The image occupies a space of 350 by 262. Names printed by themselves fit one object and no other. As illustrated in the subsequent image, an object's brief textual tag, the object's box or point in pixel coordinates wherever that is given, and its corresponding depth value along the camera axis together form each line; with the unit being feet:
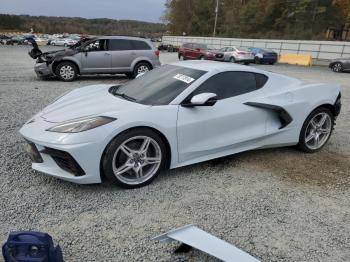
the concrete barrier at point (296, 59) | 88.99
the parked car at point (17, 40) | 160.60
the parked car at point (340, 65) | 67.28
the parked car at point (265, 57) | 87.35
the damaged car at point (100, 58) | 38.17
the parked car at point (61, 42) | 162.08
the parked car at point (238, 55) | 81.87
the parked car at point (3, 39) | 156.54
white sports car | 11.26
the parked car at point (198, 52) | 79.51
